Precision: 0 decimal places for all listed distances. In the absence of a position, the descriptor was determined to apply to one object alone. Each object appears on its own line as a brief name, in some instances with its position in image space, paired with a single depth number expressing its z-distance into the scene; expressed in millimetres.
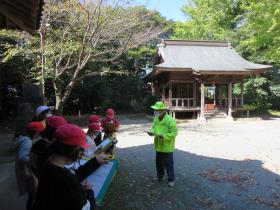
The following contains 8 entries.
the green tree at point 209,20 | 19335
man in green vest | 3890
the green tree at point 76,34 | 8688
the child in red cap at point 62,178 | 1329
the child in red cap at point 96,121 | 3308
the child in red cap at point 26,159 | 2188
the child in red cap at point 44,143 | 1879
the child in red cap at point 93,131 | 3053
